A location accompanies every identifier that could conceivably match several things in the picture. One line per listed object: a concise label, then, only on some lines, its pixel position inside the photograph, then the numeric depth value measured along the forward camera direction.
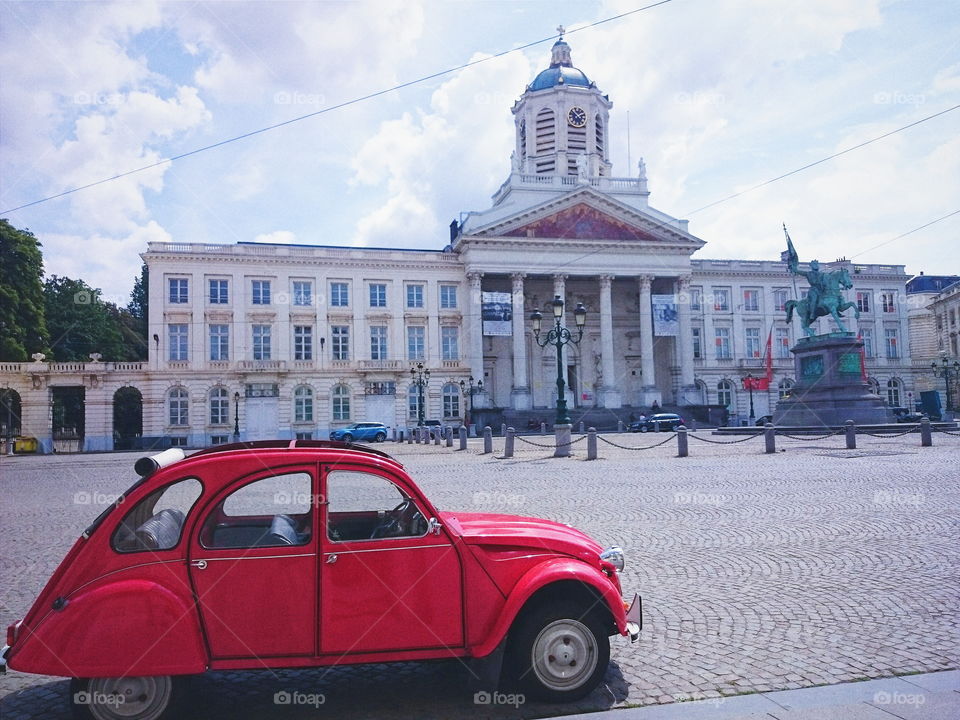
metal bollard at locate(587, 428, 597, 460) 24.14
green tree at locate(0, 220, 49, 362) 47.53
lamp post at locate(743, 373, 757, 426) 61.39
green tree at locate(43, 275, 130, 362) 57.66
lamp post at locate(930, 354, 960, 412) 64.22
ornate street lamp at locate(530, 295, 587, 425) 25.77
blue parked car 46.22
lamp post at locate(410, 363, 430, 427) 52.36
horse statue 36.69
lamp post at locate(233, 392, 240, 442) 47.84
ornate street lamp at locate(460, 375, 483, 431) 54.81
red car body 4.06
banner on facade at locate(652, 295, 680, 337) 57.69
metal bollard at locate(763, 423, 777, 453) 24.30
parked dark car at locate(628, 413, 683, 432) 49.12
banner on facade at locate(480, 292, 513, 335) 53.88
